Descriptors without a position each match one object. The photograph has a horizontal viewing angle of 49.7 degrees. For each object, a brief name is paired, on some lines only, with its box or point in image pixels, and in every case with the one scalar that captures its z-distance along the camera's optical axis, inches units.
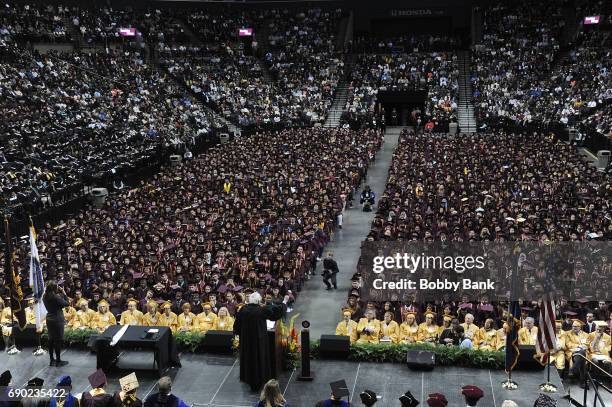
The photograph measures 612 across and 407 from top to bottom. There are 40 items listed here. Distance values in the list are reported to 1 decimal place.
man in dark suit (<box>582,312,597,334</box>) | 515.9
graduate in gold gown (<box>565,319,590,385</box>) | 486.7
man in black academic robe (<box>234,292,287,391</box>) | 407.8
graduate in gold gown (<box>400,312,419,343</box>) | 538.0
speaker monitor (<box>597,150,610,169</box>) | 1240.2
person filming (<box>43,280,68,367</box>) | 443.8
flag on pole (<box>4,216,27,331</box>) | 469.4
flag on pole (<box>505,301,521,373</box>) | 408.5
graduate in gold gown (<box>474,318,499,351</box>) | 518.5
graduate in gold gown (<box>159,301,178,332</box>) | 565.3
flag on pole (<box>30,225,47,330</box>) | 472.4
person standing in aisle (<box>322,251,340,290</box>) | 733.3
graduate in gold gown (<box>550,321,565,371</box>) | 483.8
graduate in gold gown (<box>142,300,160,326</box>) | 570.6
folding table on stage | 442.3
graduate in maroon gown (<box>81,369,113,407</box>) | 330.0
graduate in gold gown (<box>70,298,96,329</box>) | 577.9
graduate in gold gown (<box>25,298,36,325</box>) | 583.4
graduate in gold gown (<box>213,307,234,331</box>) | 566.6
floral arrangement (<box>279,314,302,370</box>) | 461.4
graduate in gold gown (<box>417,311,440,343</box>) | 538.6
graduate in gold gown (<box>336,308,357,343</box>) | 545.6
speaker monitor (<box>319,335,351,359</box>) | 478.0
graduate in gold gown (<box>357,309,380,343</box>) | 537.6
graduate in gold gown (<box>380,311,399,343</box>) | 541.3
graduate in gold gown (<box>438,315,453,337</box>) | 535.6
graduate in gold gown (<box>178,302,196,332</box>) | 565.9
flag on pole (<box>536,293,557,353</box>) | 410.9
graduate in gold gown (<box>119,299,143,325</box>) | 574.9
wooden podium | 422.3
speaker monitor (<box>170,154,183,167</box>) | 1444.8
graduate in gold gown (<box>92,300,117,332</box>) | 576.7
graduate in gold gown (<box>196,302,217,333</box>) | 569.6
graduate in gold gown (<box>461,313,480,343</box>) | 523.5
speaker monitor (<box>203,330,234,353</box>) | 485.4
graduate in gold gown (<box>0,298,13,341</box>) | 529.7
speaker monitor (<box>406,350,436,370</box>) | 450.6
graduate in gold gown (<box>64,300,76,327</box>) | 582.2
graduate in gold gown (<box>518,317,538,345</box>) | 517.7
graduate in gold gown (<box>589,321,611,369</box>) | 486.9
